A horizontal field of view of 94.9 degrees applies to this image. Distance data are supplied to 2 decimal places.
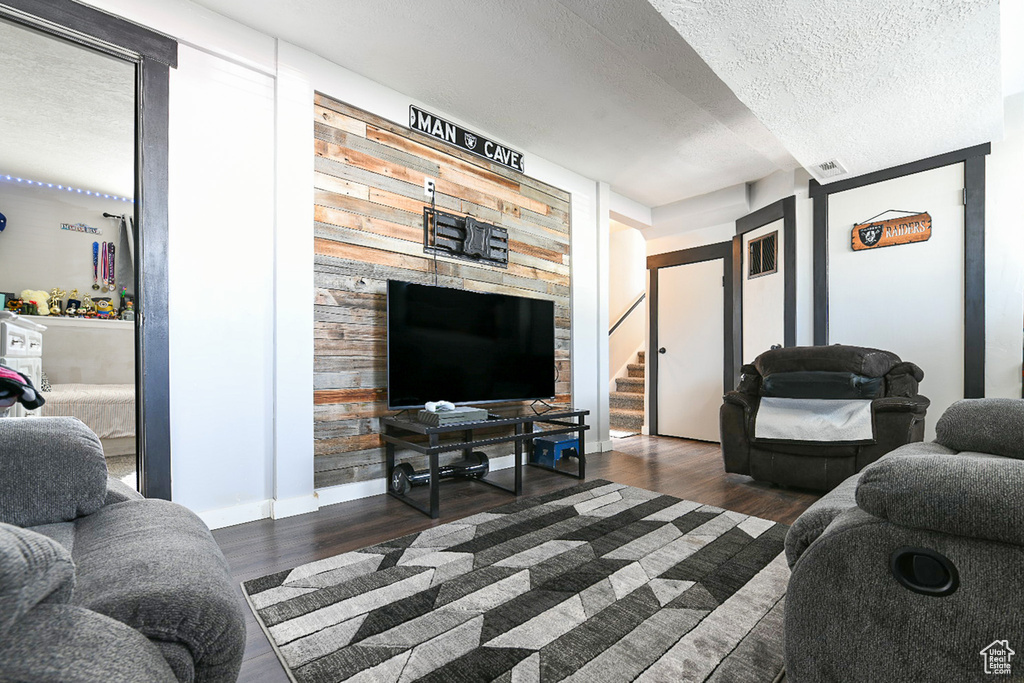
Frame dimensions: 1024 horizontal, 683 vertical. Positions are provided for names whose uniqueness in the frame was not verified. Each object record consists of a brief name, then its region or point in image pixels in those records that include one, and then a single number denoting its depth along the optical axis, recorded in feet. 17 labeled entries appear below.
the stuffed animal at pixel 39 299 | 6.56
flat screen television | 9.55
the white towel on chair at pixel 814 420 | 9.55
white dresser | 6.33
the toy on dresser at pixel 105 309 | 7.22
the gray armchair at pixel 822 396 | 9.36
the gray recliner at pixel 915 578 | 2.42
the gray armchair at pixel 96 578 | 1.65
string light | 6.44
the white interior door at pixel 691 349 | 16.92
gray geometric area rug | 4.25
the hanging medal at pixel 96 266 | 7.16
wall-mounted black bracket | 10.88
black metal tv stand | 8.44
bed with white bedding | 6.89
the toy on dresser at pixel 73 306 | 6.95
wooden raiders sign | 11.84
